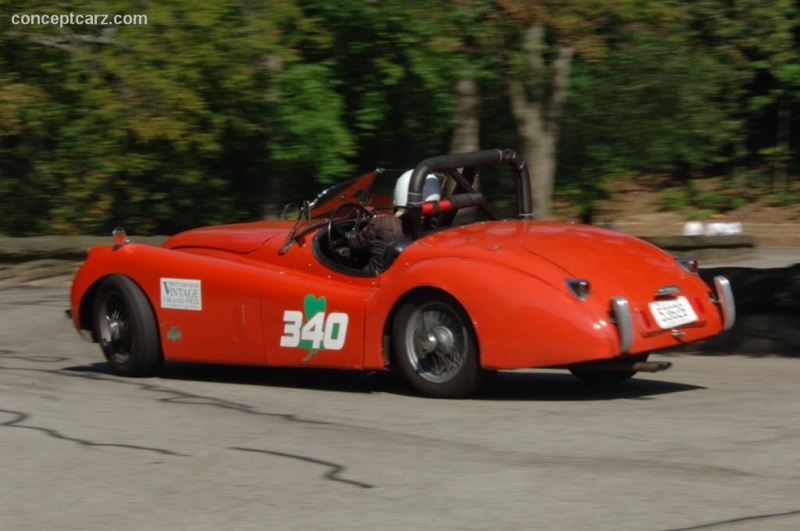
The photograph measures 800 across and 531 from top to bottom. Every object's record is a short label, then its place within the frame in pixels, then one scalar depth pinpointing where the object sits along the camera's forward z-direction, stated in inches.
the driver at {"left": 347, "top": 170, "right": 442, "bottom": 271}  637.9
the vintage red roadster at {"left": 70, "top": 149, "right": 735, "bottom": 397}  563.5
